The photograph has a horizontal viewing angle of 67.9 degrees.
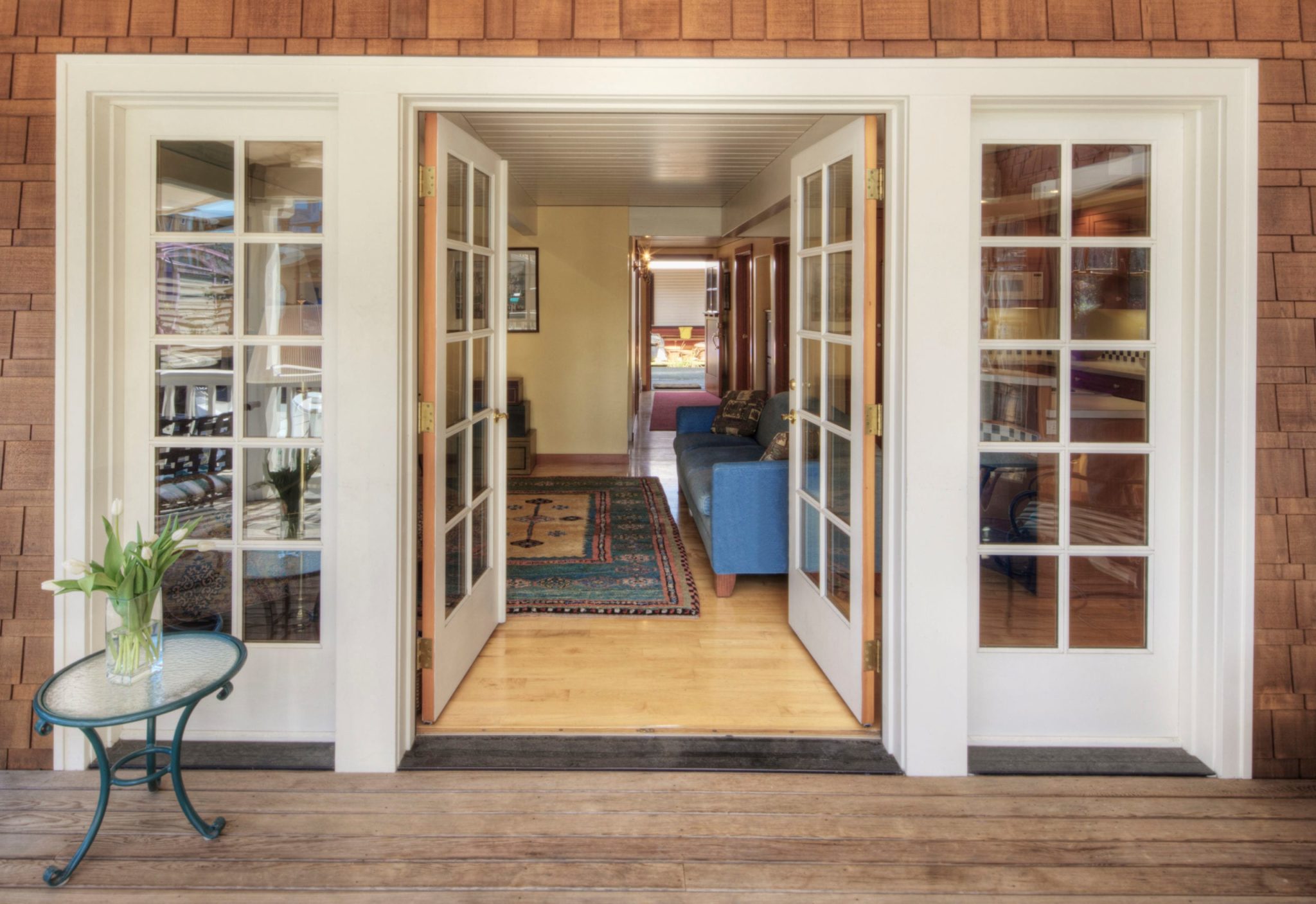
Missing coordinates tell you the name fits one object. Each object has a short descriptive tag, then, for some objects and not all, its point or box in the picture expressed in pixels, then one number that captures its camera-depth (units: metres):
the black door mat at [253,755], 2.87
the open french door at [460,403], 3.07
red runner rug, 12.80
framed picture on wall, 8.99
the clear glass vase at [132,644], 2.31
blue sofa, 4.60
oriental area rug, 4.69
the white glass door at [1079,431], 2.93
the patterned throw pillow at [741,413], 7.30
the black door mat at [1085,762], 2.86
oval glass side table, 2.15
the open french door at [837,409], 3.10
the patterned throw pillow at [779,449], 4.84
